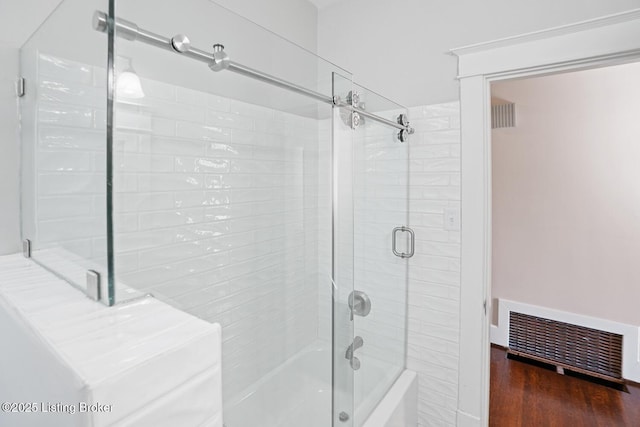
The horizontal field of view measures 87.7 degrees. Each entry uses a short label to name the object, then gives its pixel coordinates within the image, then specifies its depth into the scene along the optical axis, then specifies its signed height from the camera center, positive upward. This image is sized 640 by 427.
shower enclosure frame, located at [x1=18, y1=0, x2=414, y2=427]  0.68 +0.26
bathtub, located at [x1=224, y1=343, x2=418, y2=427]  1.56 -0.92
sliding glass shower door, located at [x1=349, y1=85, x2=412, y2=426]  1.65 -0.20
